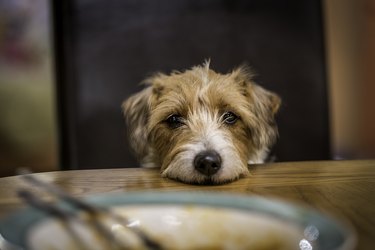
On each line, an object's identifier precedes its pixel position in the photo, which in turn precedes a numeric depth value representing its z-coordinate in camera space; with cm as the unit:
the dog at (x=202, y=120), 118
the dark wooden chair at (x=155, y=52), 183
